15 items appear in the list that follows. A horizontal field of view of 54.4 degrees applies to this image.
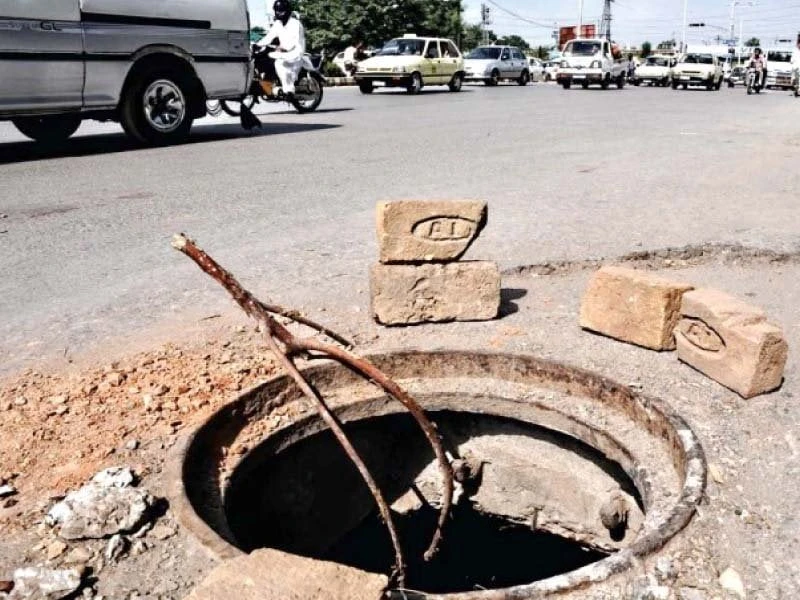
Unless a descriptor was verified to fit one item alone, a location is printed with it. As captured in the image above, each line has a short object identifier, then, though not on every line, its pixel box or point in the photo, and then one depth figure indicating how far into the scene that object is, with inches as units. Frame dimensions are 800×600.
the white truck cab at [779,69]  1254.6
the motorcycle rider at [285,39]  526.9
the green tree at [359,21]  1676.9
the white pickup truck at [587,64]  1107.3
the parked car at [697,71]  1229.7
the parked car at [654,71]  1384.1
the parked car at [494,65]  1164.5
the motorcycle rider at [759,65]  1118.4
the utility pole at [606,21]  3063.5
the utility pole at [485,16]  3046.3
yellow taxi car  870.4
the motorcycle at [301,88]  537.0
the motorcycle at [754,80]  1123.3
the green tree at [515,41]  4053.4
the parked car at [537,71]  1614.2
